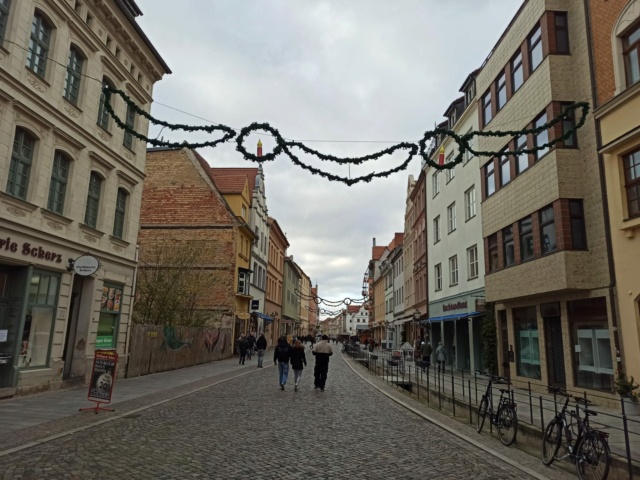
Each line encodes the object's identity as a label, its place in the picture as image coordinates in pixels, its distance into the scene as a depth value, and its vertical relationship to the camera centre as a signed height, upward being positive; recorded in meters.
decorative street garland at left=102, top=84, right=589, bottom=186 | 9.80 +3.90
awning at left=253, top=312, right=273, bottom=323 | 41.79 +2.26
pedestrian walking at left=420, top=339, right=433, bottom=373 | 24.97 -0.13
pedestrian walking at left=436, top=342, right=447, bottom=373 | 23.12 -0.30
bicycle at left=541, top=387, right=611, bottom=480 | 6.20 -1.22
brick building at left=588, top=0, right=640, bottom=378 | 12.71 +5.31
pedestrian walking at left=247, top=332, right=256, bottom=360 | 30.19 -0.06
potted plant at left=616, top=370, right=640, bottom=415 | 10.46 -0.91
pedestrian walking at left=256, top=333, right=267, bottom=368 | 25.42 -0.14
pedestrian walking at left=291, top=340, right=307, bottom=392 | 16.44 -0.48
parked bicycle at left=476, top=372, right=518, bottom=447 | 8.61 -1.19
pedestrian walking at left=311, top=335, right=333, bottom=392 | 16.12 -0.64
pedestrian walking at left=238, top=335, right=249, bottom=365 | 27.57 -0.33
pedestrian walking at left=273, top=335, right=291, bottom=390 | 16.02 -0.50
